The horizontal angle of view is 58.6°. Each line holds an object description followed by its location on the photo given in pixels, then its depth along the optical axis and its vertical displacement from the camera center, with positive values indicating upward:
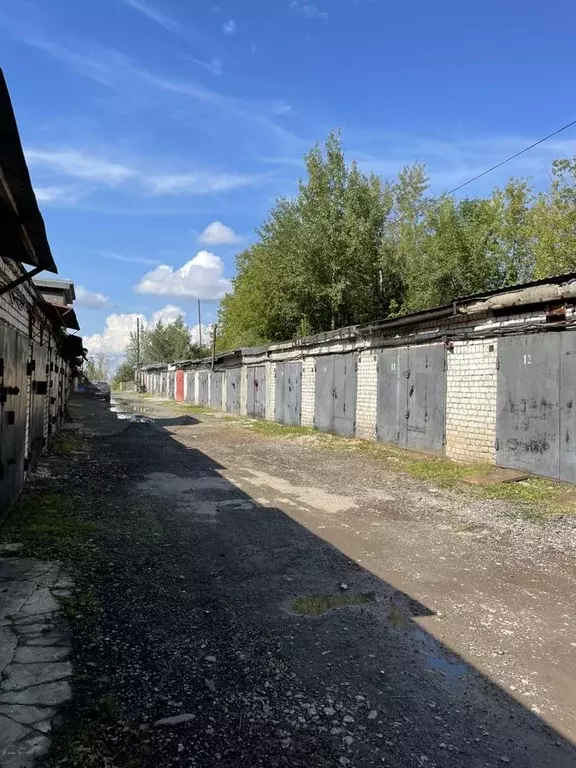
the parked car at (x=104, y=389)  35.41 -0.33
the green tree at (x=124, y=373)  78.99 +1.86
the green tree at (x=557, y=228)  19.86 +6.41
